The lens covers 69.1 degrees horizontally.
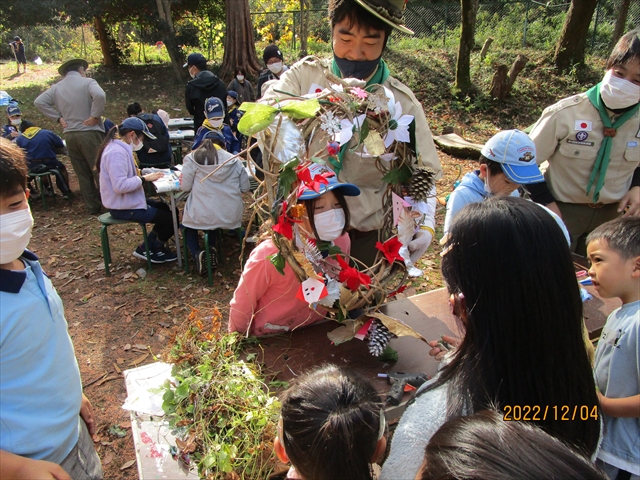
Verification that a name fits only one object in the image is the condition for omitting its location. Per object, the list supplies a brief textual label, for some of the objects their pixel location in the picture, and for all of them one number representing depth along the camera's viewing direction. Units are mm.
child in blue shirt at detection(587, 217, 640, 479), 1681
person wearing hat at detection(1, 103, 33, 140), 7313
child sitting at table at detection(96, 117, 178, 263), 4934
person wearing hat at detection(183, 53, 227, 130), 7484
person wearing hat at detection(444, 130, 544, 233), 2408
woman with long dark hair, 1152
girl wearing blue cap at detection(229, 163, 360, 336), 2023
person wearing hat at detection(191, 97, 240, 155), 5672
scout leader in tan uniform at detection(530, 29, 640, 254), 3025
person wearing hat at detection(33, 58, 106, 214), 6539
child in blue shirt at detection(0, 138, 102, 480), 1457
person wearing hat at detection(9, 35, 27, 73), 17750
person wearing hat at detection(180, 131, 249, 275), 4793
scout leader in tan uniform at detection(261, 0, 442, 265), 2160
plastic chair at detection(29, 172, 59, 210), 6977
